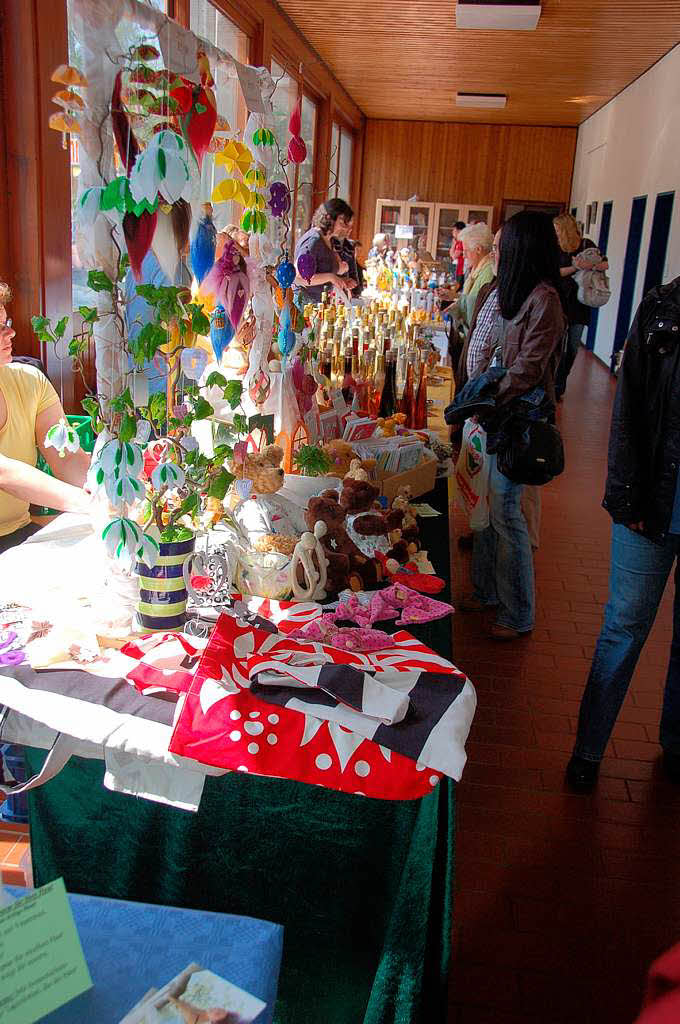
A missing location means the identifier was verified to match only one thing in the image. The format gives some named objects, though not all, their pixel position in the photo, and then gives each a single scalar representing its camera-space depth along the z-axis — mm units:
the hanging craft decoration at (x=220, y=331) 1834
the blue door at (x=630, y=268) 9961
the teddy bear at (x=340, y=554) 1968
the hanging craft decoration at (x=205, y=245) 1682
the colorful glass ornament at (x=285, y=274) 2172
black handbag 3092
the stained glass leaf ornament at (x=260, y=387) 2135
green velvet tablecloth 1396
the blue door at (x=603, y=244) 12172
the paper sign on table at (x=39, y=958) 857
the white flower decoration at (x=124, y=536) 1468
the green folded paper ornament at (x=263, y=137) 1984
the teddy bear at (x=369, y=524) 2125
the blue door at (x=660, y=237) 8617
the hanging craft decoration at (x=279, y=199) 2089
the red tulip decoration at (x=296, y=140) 2312
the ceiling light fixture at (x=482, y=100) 11251
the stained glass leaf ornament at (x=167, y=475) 1476
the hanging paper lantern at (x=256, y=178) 1927
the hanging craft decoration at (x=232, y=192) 1845
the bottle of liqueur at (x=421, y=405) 3857
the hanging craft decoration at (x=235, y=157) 1862
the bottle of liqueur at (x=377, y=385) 3801
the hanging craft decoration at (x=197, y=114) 1508
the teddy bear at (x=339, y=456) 2541
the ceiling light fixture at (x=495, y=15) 6102
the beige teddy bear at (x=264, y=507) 1924
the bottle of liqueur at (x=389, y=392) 3879
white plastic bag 3334
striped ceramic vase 1556
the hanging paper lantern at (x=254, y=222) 1950
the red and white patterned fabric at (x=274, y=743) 1317
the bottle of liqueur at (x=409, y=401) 3811
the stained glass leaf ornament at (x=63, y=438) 1490
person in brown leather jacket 3043
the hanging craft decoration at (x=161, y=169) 1385
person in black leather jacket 2131
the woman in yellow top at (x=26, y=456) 2359
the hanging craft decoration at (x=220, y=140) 1784
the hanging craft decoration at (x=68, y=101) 1412
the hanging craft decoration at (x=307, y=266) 2668
